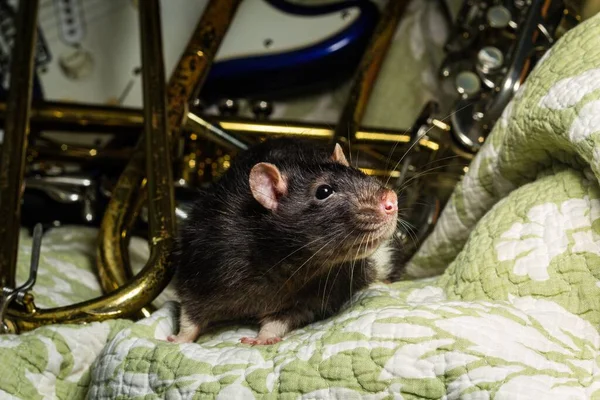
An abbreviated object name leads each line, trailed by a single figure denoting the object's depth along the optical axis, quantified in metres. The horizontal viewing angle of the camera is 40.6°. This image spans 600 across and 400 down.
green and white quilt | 0.52
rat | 0.64
